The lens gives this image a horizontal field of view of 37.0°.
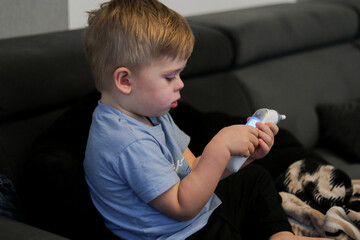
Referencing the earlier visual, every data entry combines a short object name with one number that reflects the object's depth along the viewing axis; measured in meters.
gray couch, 1.21
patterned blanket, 1.34
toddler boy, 1.12
